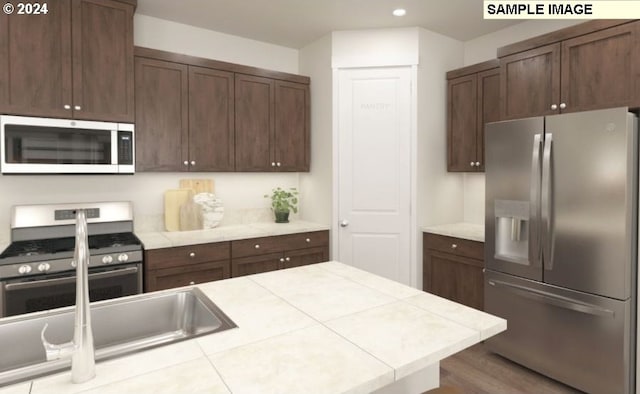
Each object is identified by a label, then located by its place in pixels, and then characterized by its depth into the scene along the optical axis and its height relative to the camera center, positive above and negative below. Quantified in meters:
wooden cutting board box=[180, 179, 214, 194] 3.31 +0.05
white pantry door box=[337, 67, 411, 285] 3.30 +0.18
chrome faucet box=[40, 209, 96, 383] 0.81 -0.35
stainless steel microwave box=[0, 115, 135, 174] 2.34 +0.30
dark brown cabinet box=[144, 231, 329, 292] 2.60 -0.55
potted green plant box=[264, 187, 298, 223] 3.64 -0.13
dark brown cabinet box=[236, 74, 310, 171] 3.30 +0.62
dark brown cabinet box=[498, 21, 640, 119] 2.16 +0.78
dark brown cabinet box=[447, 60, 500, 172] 3.14 +0.70
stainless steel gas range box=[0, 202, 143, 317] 2.12 -0.41
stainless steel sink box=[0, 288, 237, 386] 1.14 -0.47
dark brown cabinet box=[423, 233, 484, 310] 2.96 -0.68
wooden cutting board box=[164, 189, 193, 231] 3.14 -0.16
